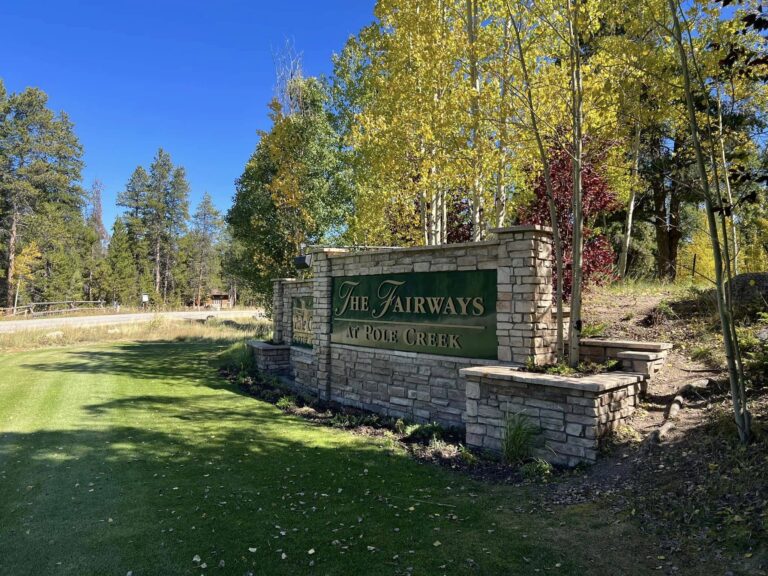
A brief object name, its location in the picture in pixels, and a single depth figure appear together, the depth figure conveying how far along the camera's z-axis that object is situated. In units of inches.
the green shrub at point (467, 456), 202.1
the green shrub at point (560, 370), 205.0
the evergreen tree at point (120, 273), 1728.5
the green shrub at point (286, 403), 332.8
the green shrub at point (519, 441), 194.7
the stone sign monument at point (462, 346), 191.6
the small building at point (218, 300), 2102.1
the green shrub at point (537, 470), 179.8
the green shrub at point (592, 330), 252.4
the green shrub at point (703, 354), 235.7
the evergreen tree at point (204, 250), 2269.9
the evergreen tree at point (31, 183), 1434.5
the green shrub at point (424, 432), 244.8
